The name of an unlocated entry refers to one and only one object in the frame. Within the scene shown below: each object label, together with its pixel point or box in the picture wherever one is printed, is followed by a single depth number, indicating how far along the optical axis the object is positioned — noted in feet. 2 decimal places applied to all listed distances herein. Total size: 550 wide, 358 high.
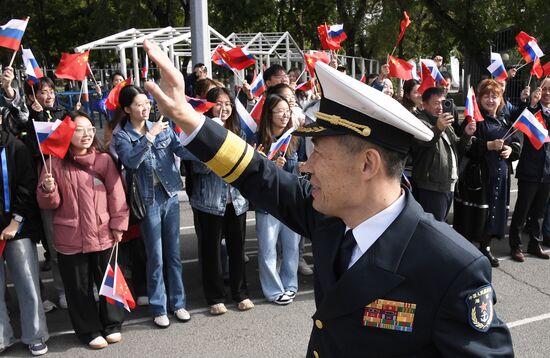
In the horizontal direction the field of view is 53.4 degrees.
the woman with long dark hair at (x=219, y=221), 15.49
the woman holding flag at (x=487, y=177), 18.92
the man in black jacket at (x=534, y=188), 19.79
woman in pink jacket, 13.50
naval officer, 4.78
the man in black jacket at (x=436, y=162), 17.52
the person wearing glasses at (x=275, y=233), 16.39
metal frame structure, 39.42
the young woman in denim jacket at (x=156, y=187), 14.21
